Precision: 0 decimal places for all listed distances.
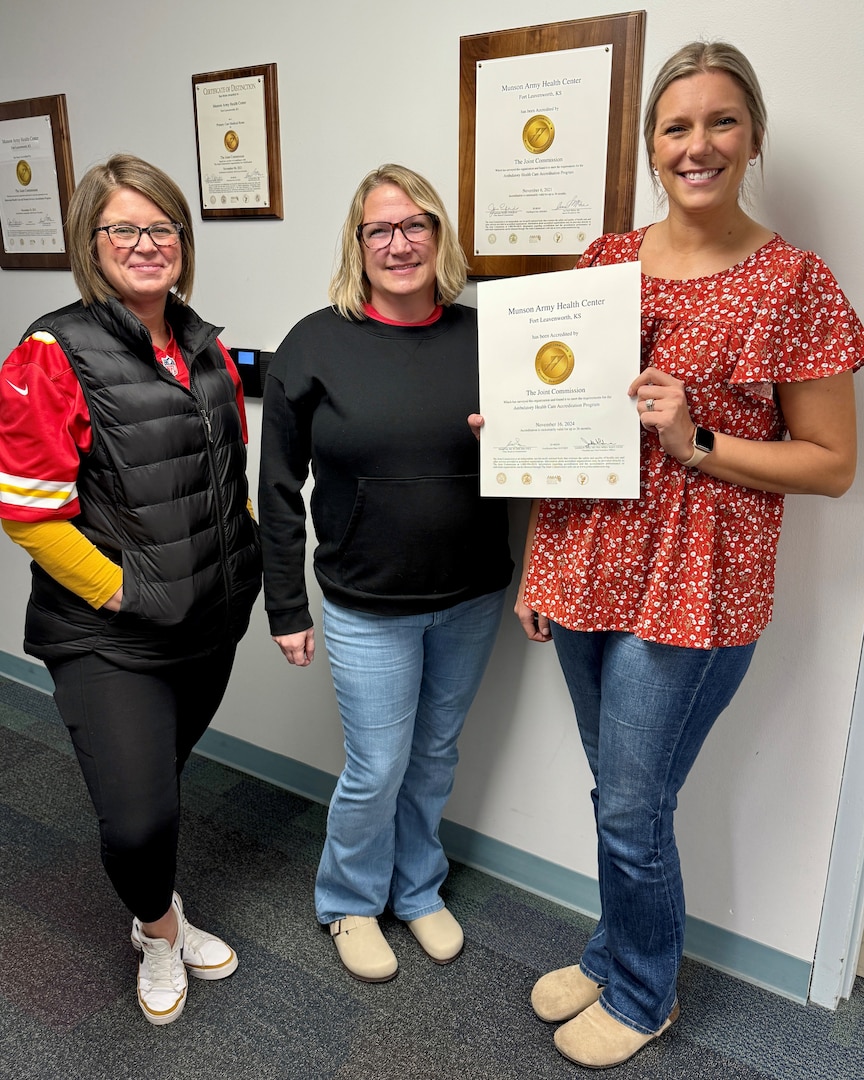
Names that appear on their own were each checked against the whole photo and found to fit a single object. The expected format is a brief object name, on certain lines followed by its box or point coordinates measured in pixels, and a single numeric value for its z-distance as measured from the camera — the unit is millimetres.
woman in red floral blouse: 1193
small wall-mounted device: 2180
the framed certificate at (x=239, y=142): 1995
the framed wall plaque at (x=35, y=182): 2430
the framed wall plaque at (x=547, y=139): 1539
